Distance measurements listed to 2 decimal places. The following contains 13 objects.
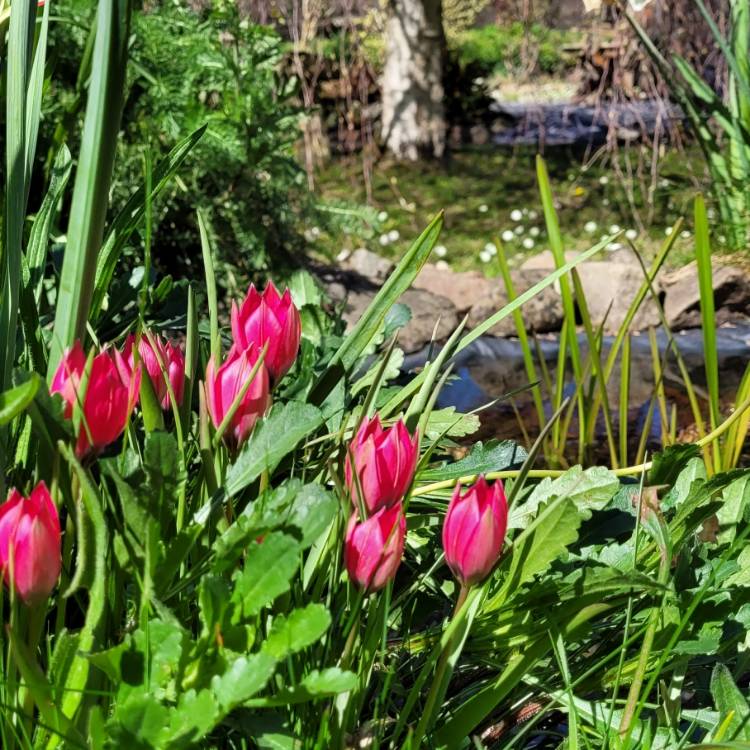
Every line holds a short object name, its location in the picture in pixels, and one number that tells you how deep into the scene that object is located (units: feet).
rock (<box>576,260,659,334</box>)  12.15
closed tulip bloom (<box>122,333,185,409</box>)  2.51
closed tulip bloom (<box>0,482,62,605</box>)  1.86
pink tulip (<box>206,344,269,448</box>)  2.31
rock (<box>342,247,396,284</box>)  13.41
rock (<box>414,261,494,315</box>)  13.15
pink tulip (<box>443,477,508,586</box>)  2.04
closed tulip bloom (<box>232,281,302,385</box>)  2.47
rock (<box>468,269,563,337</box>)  12.03
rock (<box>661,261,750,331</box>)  12.03
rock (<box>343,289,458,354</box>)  11.43
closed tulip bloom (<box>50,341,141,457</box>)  2.05
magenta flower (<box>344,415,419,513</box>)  2.12
